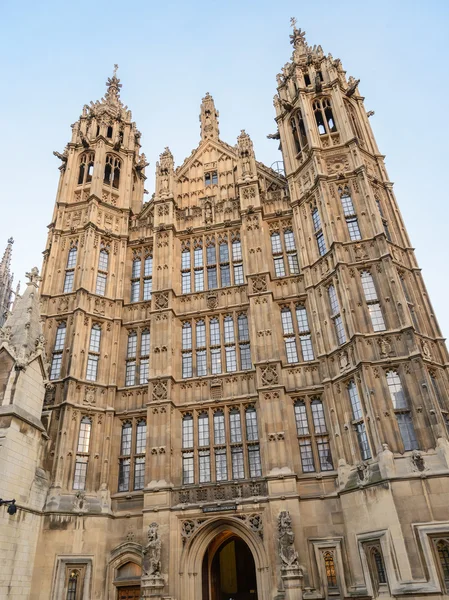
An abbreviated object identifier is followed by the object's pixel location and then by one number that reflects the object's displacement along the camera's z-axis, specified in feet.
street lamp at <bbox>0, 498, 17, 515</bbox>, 53.11
